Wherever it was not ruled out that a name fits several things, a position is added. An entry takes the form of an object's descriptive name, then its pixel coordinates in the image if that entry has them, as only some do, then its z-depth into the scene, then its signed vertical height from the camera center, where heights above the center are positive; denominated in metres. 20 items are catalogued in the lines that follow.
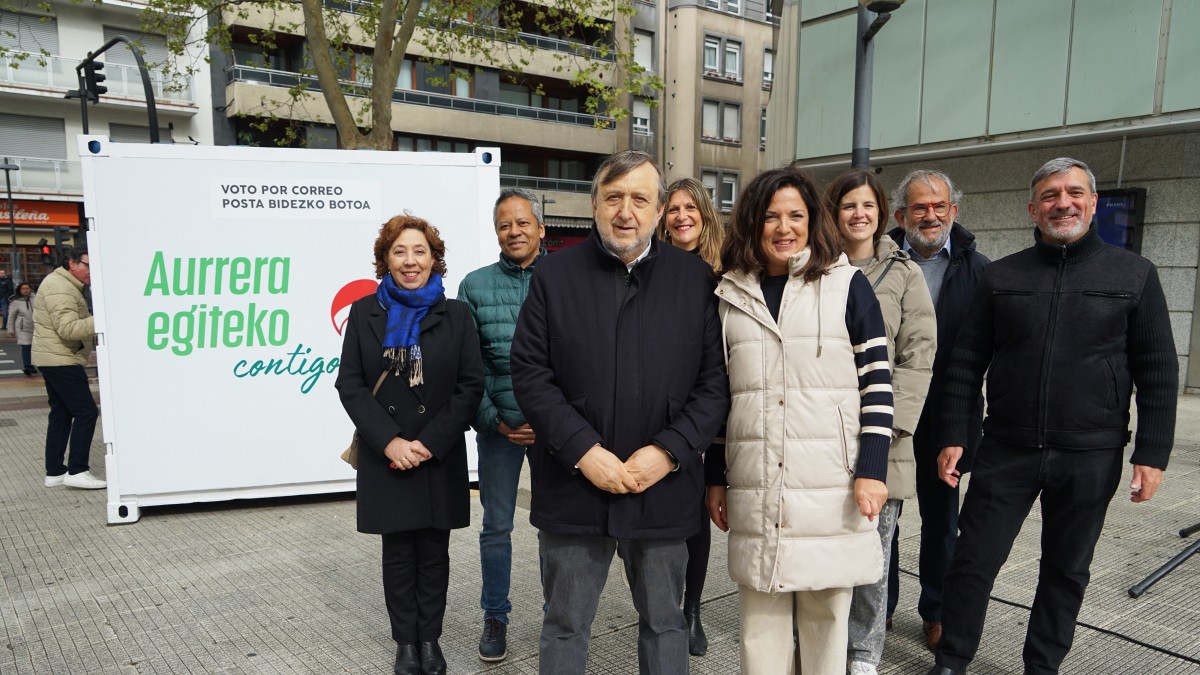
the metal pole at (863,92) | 6.88 +1.57
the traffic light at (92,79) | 13.55 +3.11
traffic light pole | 10.73 +2.49
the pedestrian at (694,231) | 3.33 +0.14
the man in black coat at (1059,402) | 2.74 -0.50
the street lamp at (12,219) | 21.57 +1.01
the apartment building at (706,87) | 30.70 +7.21
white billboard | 4.96 -0.24
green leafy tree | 8.83 +2.88
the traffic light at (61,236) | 6.26 +0.45
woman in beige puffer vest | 2.42 -0.49
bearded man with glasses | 3.24 -0.17
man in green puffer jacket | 3.35 -0.59
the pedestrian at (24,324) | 12.65 -1.21
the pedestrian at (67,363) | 5.95 -0.87
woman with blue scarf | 3.01 -0.65
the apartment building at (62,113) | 24.19 +4.61
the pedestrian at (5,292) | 23.36 -1.24
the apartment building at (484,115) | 24.16 +5.05
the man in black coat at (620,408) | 2.35 -0.46
